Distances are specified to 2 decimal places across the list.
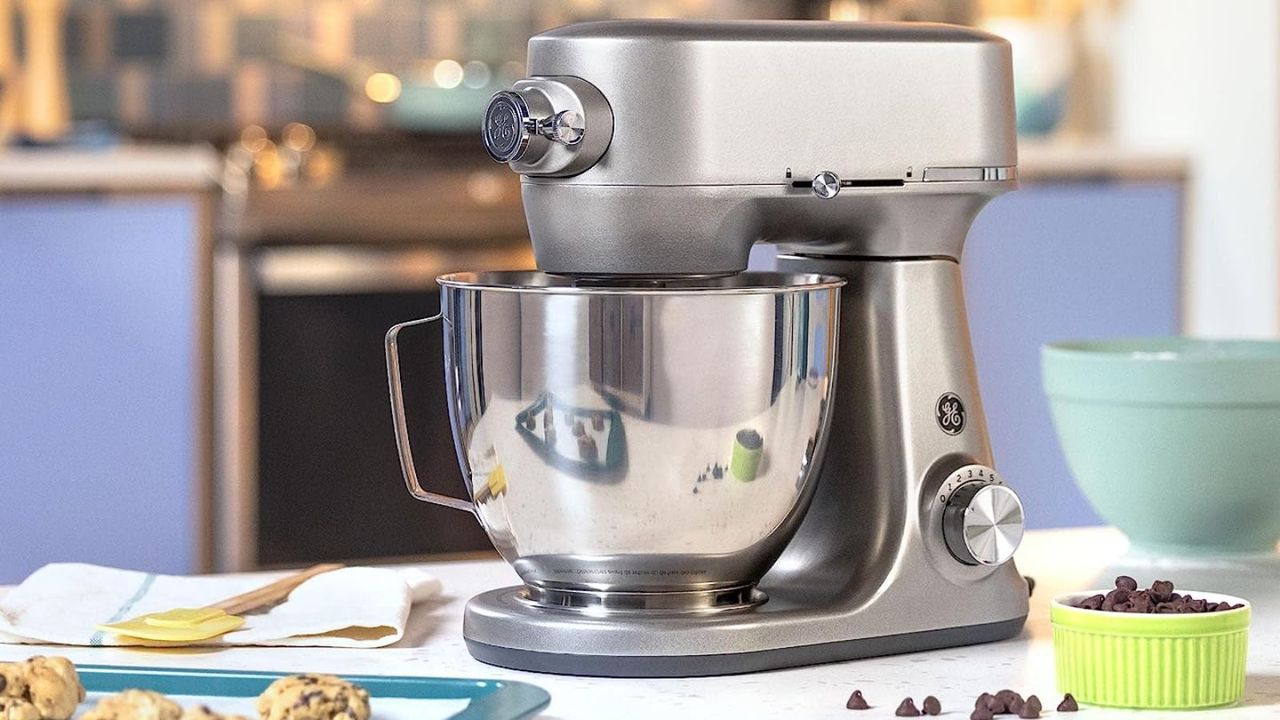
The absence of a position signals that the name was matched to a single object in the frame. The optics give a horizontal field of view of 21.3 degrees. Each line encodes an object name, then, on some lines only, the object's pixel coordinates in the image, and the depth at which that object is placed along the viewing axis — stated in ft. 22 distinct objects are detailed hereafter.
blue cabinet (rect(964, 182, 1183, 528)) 16.35
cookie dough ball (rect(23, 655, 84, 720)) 5.20
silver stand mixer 5.61
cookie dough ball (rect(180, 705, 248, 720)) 5.01
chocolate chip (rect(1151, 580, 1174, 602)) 5.55
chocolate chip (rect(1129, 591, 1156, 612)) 5.49
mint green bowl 6.54
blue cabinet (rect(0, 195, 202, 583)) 13.94
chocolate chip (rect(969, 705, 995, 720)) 5.37
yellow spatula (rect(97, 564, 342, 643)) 5.86
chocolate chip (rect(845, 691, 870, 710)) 5.47
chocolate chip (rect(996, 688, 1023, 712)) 5.41
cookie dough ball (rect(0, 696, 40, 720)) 5.17
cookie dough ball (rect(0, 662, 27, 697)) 5.20
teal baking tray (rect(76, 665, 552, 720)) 5.28
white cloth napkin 5.91
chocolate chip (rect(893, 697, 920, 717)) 5.40
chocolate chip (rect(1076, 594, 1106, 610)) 5.54
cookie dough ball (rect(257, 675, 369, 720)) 5.11
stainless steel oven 14.59
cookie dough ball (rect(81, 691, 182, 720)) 5.06
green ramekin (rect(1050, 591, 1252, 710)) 5.44
